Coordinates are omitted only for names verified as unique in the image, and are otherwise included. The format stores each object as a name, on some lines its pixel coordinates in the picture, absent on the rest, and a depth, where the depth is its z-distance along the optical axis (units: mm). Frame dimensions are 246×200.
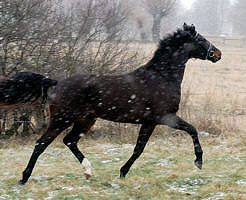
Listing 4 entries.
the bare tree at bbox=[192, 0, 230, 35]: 168500
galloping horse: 11375
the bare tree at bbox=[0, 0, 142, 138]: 19453
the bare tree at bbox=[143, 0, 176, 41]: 79062
